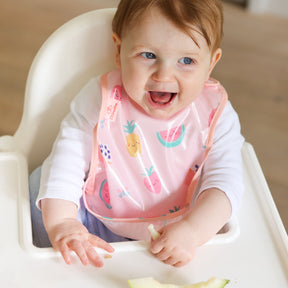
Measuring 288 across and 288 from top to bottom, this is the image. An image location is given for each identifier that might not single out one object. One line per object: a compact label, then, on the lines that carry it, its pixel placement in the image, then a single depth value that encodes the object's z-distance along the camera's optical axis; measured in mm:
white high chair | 910
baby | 948
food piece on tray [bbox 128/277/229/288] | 885
